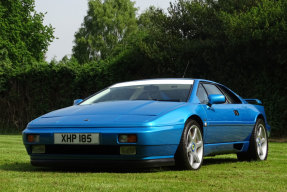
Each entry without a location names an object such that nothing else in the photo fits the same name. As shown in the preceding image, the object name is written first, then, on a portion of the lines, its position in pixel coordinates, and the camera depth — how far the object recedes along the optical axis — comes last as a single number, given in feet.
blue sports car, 20.03
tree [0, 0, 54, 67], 128.26
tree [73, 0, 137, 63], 200.44
